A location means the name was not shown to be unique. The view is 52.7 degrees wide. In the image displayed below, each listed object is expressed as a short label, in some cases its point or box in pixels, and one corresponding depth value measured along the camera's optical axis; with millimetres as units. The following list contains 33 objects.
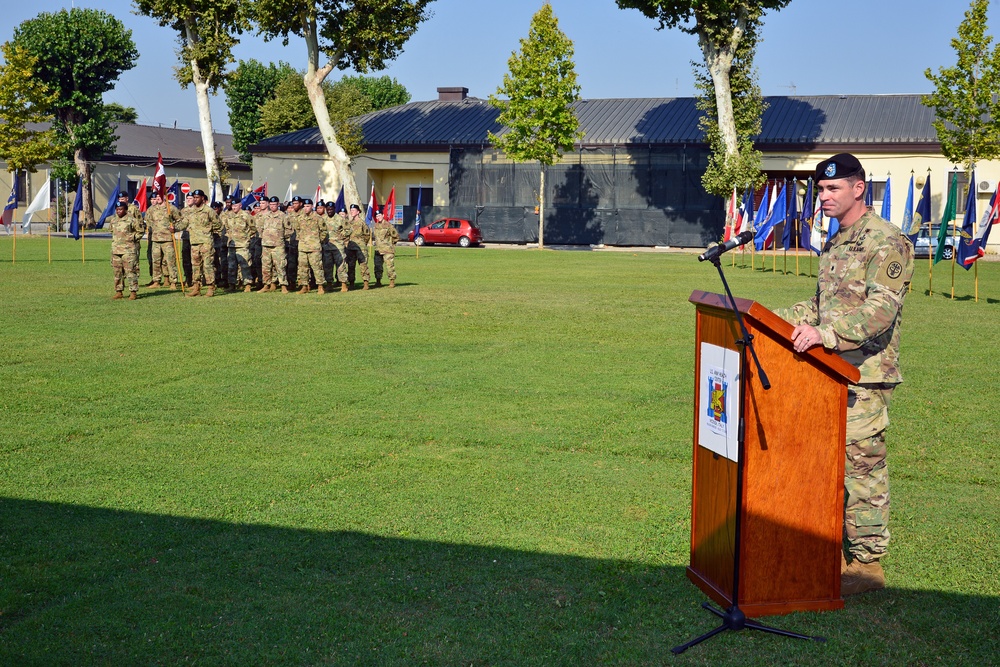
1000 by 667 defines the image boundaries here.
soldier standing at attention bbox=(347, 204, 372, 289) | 22609
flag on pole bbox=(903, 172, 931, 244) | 23300
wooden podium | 4203
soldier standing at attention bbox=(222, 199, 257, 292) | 22539
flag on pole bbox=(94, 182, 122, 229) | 25728
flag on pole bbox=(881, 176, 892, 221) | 28109
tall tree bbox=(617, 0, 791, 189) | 38562
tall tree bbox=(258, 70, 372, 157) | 61500
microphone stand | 4020
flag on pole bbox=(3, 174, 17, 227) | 27531
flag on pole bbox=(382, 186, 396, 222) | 34581
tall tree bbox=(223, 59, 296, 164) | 75000
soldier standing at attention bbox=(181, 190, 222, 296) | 20688
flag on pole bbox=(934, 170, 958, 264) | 21703
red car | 50219
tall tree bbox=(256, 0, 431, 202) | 39469
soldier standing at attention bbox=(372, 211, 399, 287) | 23172
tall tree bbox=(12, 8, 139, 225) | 59438
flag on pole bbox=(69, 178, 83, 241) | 29820
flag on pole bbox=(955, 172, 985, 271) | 20969
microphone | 4180
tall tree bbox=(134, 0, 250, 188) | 41562
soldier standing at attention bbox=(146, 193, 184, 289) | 21969
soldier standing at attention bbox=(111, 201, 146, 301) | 19672
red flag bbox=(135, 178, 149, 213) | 28256
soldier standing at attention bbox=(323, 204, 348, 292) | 22453
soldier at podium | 4465
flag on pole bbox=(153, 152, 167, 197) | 26503
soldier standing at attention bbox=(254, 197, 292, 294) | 21688
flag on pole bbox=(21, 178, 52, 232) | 26422
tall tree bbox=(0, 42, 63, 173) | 51406
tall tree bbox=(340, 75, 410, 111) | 87262
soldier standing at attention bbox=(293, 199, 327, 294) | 21469
